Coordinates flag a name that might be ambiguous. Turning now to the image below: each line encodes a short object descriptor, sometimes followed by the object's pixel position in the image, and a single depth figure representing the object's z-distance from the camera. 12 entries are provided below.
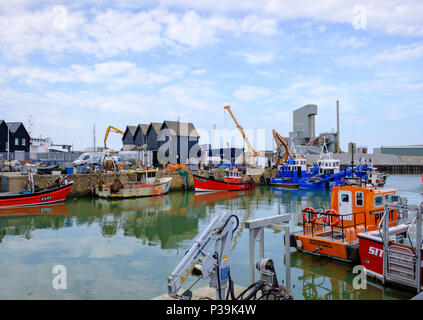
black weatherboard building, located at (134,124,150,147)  53.20
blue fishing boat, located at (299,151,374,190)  37.47
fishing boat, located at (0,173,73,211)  20.47
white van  35.50
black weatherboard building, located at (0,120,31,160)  39.88
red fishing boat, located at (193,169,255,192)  31.72
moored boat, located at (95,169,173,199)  26.33
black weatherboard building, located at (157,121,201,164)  47.27
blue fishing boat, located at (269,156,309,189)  40.09
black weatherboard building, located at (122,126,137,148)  56.68
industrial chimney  75.19
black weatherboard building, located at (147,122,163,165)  49.57
